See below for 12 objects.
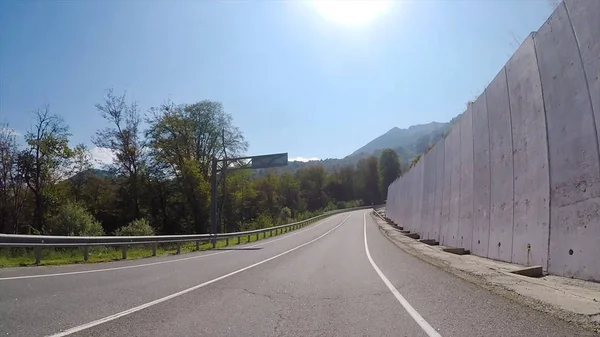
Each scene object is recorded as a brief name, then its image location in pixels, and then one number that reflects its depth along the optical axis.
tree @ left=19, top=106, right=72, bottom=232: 39.75
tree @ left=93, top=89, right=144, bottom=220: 45.84
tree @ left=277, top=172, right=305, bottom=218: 114.81
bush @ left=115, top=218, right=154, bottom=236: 31.17
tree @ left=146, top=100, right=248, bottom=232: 50.94
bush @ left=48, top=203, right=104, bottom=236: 28.05
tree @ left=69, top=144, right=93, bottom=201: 44.58
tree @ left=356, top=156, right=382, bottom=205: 150.00
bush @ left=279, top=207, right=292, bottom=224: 76.70
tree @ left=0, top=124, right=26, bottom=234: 38.47
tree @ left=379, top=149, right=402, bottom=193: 135.62
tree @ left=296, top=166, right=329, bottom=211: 141.12
